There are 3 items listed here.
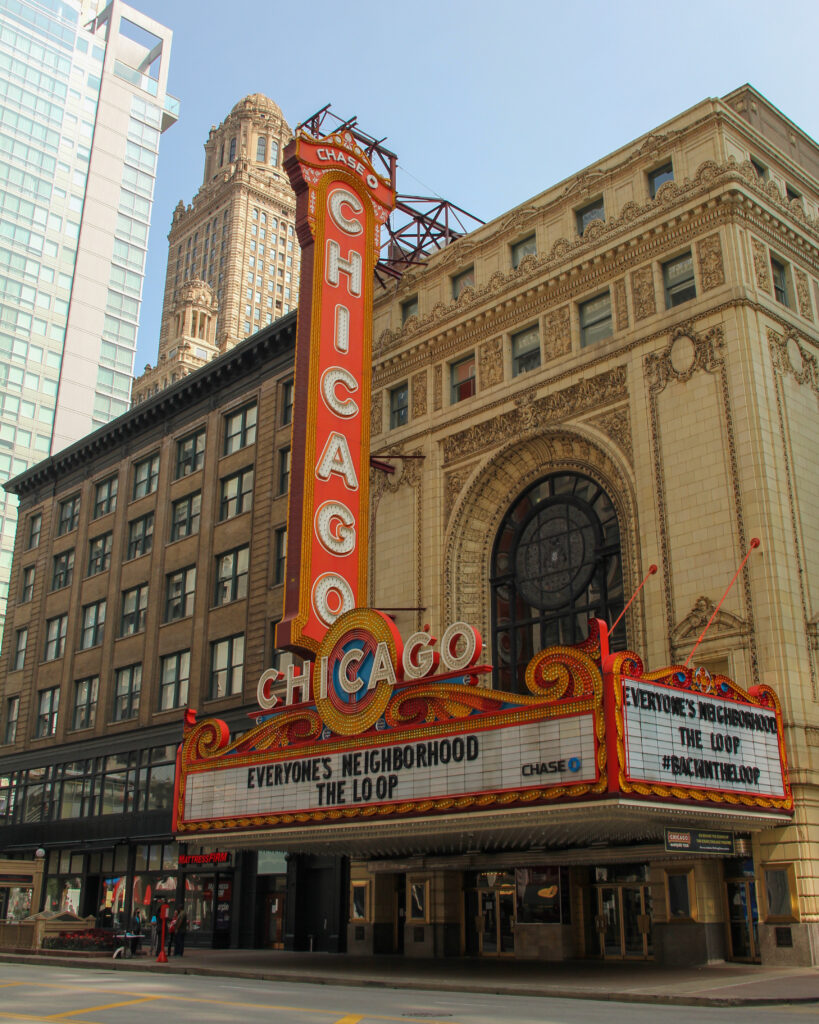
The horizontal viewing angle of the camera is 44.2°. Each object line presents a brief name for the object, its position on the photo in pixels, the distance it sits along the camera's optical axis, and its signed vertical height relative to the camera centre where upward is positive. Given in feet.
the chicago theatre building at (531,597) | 69.67 +25.04
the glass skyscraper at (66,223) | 335.67 +228.84
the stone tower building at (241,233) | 443.73 +284.02
